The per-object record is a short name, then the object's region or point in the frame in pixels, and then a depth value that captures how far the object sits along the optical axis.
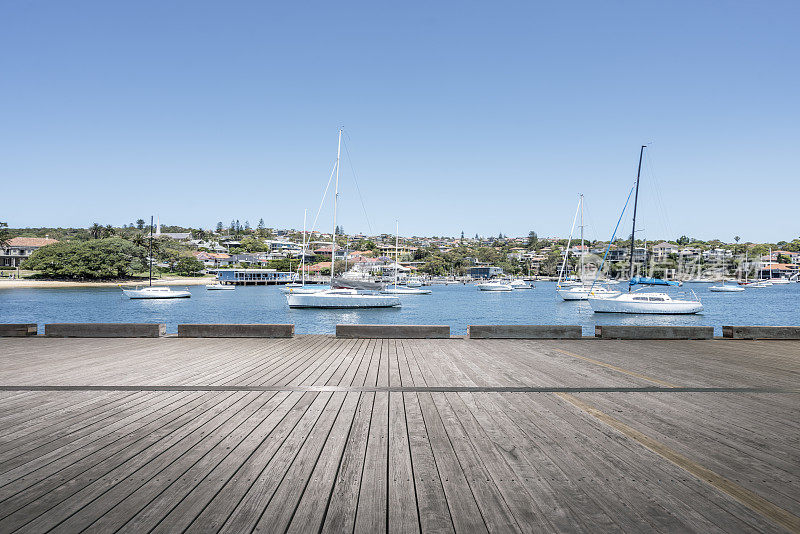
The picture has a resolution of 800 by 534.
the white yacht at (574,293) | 54.62
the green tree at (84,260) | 85.38
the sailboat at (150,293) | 58.59
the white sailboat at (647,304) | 35.97
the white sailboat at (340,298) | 40.34
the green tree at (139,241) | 100.78
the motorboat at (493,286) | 85.44
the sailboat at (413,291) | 46.56
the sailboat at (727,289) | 87.88
